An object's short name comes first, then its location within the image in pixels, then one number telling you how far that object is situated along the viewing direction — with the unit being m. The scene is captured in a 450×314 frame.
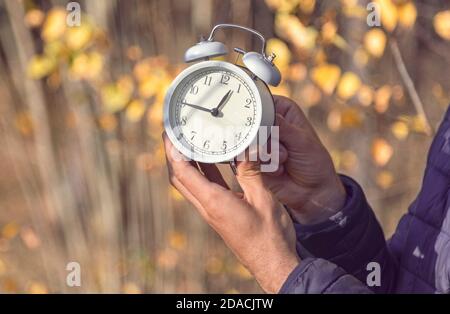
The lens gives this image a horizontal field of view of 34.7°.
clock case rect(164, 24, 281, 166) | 1.26
